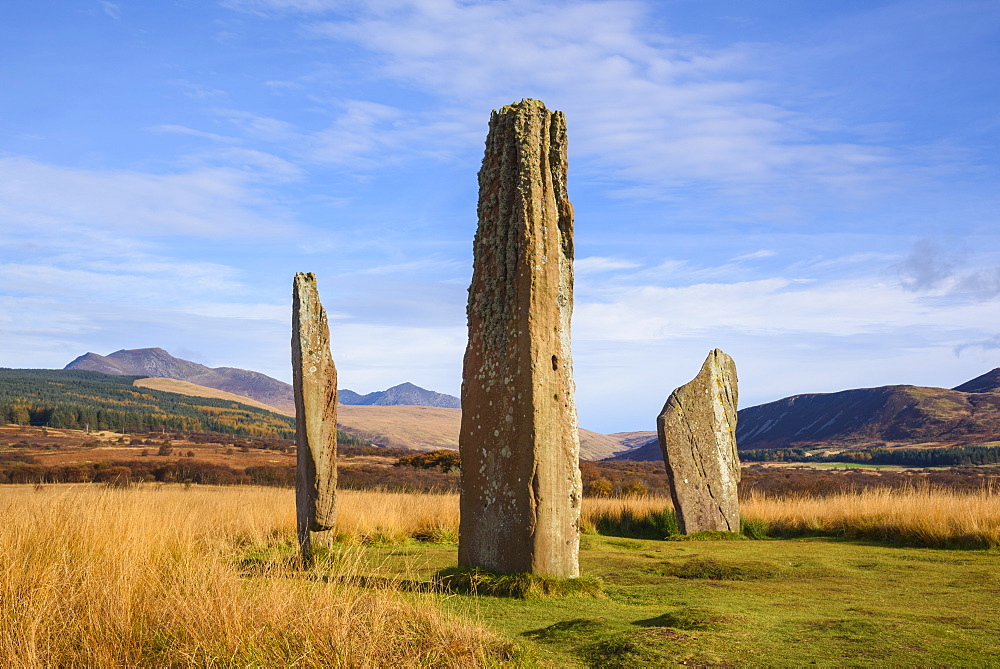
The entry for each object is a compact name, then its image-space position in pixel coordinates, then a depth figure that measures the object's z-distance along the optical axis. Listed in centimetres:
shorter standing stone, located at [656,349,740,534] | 1378
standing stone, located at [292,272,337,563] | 965
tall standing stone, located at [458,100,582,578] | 746
